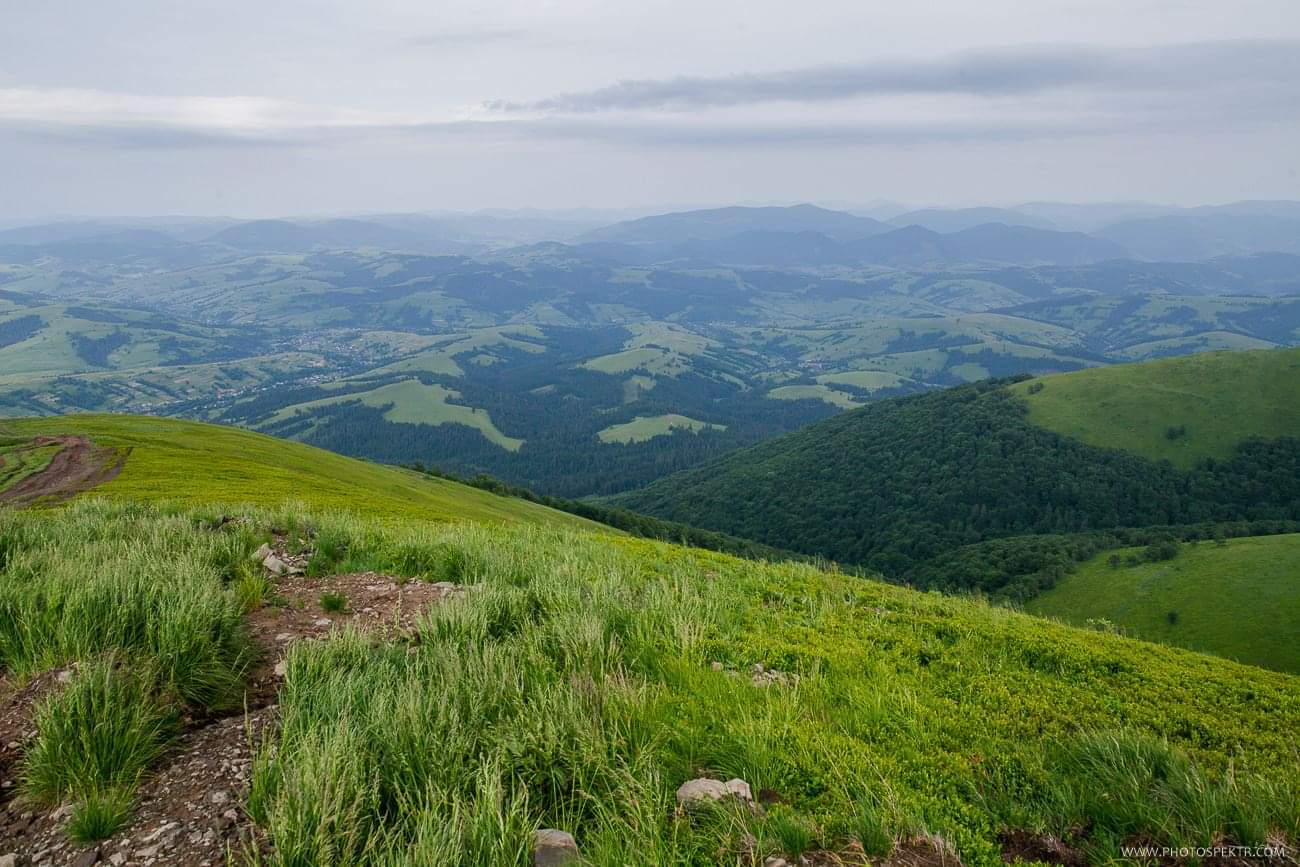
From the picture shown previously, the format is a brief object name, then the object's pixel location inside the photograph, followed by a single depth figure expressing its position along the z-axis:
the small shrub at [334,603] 10.02
